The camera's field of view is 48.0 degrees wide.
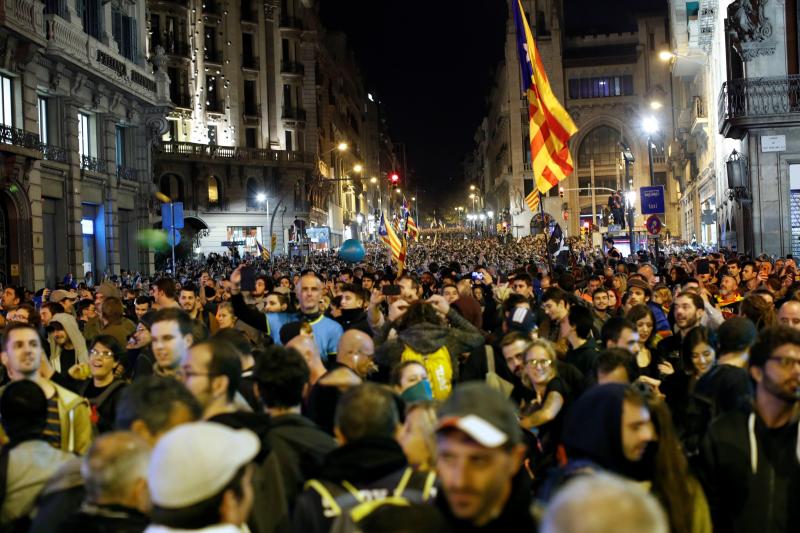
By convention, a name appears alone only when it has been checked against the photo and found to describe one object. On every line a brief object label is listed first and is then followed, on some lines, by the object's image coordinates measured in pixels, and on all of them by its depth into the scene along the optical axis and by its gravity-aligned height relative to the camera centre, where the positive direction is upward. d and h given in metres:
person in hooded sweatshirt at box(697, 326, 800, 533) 4.09 -0.96
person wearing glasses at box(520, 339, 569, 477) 5.79 -0.93
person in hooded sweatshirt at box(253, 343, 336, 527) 4.13 -0.80
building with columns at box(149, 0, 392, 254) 56.44 +10.19
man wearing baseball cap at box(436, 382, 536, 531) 2.88 -0.65
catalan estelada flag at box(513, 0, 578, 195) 17.02 +2.40
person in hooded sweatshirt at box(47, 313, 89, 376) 9.35 -0.72
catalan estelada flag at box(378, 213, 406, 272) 21.05 +0.44
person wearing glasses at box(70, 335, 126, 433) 6.58 -0.79
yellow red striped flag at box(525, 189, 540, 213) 43.28 +2.88
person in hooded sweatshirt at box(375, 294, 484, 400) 6.82 -0.67
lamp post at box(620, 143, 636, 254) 30.28 +3.31
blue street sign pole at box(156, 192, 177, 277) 25.25 +1.37
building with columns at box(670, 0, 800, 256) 25.22 +3.64
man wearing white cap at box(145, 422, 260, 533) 2.91 -0.69
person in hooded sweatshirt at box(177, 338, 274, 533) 4.62 -0.56
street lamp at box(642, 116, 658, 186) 25.94 +3.72
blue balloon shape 22.95 +0.35
